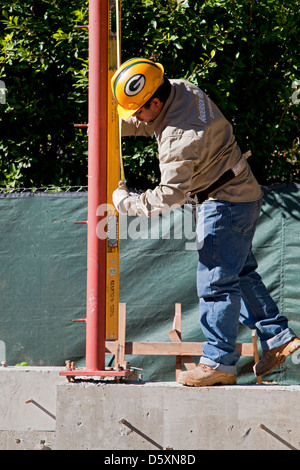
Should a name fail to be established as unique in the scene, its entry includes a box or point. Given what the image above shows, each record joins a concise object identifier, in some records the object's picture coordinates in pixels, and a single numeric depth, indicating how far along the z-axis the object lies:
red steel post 8.21
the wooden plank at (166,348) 10.44
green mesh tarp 12.59
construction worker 7.42
